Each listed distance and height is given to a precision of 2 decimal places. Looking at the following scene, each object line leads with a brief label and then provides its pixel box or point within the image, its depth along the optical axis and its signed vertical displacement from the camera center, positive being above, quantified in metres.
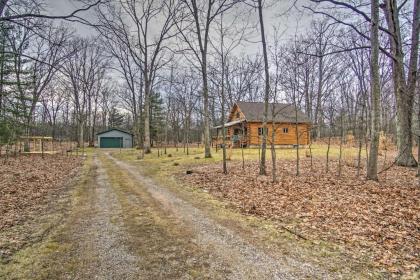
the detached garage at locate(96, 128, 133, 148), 44.19 +0.67
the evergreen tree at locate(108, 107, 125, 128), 58.12 +5.42
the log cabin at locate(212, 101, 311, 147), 29.78 +1.87
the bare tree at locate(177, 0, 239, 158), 18.00 +7.13
